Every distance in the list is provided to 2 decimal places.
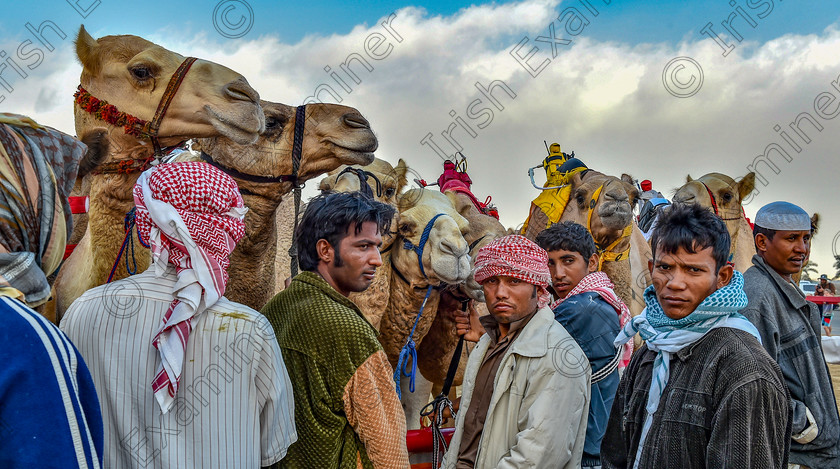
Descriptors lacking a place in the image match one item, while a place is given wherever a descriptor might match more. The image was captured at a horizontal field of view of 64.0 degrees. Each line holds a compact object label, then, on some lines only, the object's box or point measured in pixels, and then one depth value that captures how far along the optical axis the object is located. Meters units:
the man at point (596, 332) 3.16
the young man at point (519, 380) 2.62
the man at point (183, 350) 1.92
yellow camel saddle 7.29
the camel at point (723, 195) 7.28
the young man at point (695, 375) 2.01
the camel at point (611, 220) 6.40
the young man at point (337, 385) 2.18
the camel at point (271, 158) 3.96
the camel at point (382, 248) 4.96
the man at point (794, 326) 2.98
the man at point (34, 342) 1.12
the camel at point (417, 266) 5.01
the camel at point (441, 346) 6.15
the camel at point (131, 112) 3.25
